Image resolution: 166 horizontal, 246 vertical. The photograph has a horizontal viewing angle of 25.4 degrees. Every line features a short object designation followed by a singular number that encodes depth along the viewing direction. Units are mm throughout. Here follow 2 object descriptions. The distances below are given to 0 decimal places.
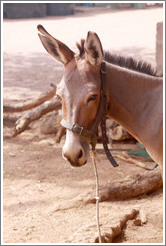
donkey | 2871
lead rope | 3191
